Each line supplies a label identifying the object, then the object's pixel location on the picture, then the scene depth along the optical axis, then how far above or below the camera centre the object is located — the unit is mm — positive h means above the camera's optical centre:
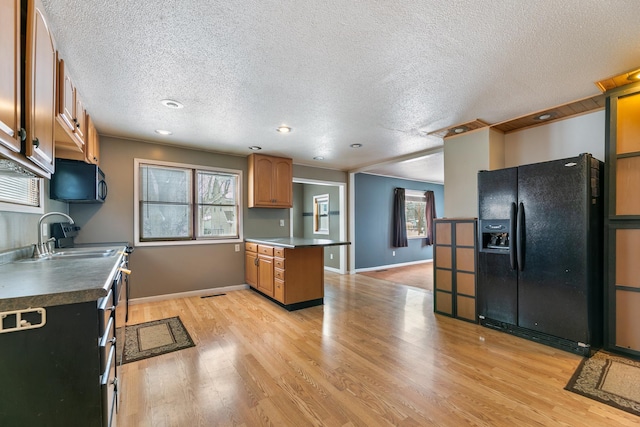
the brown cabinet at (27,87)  1072 +561
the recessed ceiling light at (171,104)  2766 +1097
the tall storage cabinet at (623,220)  2422 -67
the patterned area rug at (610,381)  1862 -1231
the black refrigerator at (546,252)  2506 -384
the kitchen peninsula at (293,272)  3734 -807
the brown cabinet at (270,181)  4781 +559
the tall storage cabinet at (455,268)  3322 -673
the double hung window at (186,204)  4195 +164
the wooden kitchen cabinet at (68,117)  1925 +750
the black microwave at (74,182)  2791 +331
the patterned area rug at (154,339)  2564 -1252
